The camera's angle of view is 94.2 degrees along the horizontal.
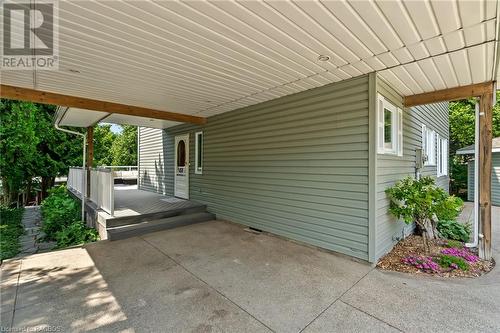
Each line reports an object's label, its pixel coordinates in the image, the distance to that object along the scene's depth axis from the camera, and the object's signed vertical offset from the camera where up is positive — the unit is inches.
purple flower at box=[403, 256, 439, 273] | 128.0 -55.2
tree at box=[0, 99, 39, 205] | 279.1 +33.3
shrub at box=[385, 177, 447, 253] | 143.4 -21.0
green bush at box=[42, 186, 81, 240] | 234.4 -52.1
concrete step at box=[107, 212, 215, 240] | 181.5 -51.2
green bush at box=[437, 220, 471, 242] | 177.6 -50.3
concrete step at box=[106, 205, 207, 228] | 190.2 -45.5
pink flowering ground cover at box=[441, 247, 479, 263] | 140.5 -54.4
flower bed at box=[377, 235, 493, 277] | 127.4 -56.5
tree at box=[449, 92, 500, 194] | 479.2 +86.5
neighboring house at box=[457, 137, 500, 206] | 335.9 -5.3
